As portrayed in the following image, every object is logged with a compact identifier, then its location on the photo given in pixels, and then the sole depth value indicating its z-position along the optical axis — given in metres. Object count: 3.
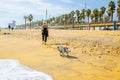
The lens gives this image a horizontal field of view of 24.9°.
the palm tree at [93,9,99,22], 99.58
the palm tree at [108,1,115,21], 84.81
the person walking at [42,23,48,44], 18.66
